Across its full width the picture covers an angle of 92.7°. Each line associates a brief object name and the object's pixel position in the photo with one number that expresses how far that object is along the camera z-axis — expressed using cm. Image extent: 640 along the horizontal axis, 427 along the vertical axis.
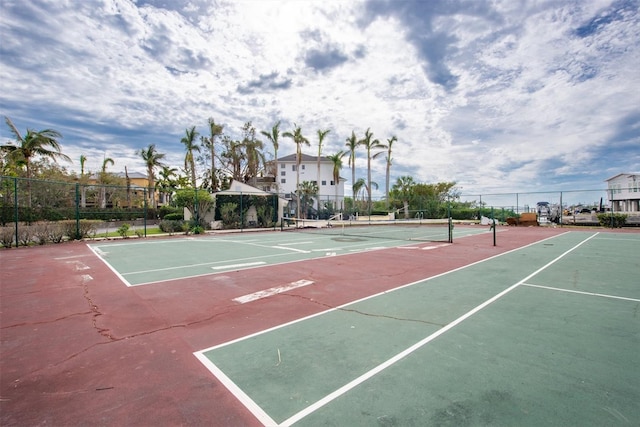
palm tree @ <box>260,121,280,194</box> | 4091
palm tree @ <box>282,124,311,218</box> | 4069
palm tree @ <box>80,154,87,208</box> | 4650
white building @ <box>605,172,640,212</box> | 4481
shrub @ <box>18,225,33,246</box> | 1483
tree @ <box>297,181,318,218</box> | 3402
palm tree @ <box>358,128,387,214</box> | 4606
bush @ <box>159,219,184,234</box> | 2225
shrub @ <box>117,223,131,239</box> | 1889
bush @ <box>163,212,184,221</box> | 3103
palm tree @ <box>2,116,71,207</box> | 2405
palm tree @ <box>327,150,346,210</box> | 4781
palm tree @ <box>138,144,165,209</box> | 4384
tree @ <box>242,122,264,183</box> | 4350
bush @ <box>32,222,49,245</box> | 1544
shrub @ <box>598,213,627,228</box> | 2616
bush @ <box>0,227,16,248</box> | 1436
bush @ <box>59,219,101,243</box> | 1705
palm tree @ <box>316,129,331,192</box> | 4347
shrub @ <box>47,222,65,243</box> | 1597
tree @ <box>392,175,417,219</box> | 5256
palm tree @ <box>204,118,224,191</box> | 4350
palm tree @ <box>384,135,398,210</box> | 4831
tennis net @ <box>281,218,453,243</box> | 1955
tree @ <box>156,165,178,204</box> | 4875
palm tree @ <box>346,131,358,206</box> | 4669
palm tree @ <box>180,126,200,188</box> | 4316
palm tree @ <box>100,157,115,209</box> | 4772
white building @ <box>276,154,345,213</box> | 6378
